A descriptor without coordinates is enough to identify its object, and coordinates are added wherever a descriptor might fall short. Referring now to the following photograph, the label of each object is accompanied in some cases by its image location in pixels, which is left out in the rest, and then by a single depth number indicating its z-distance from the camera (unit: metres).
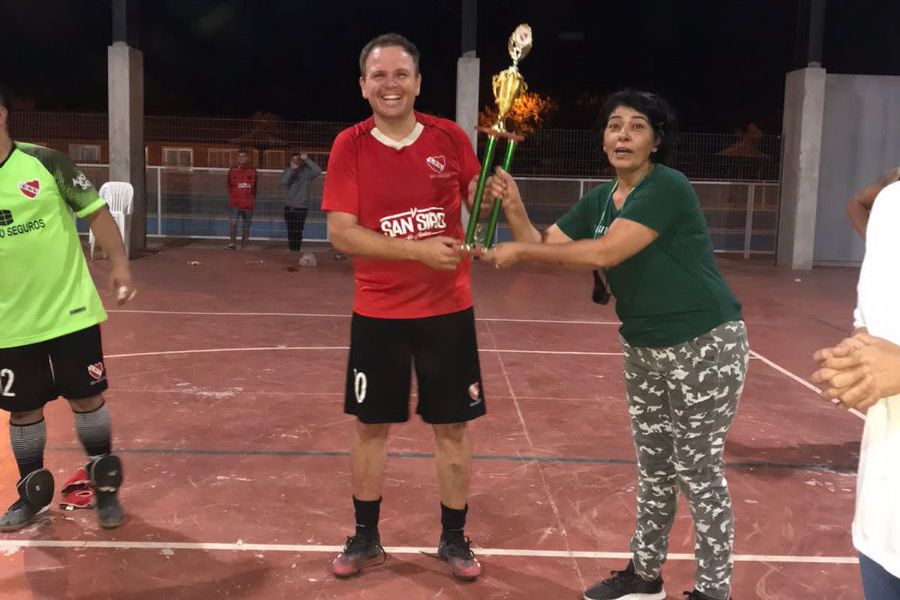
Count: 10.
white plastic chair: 15.41
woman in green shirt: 3.16
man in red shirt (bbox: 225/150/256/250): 16.83
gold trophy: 3.34
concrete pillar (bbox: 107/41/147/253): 16.16
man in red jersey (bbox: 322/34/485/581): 3.66
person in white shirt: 1.56
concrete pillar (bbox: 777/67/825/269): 16.33
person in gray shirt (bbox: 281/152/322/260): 16.48
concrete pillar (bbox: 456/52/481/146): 16.38
